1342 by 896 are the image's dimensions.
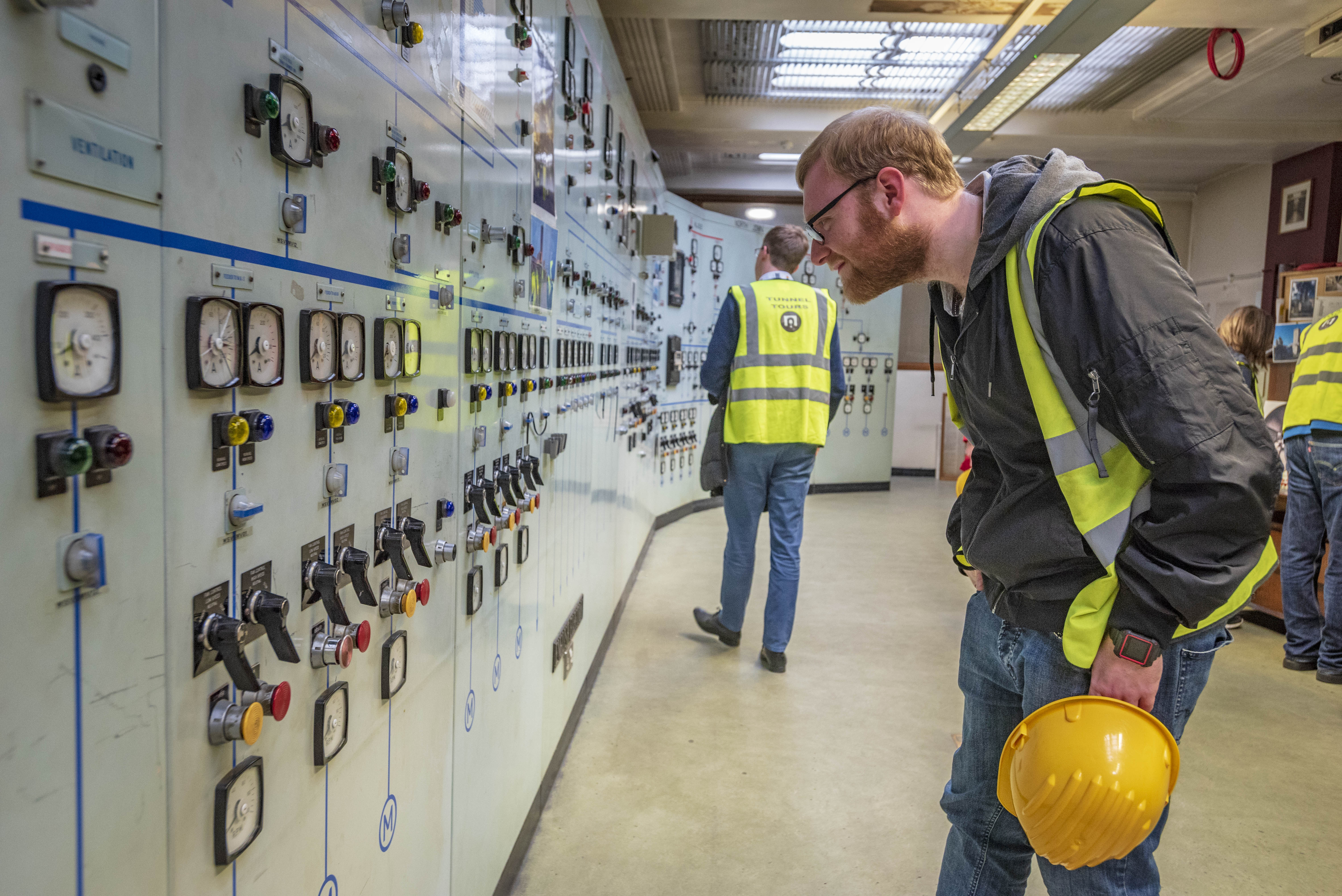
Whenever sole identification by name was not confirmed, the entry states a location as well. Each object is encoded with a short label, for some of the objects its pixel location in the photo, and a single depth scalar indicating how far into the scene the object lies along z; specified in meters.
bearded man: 1.05
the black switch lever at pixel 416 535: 1.38
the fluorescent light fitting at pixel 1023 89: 4.71
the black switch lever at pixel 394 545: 1.30
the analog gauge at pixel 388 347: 1.25
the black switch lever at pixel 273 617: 0.93
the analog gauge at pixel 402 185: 1.29
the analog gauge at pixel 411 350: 1.35
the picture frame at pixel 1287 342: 6.68
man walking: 3.60
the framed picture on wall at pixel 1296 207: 7.58
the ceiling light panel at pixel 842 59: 5.59
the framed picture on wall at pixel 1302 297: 7.13
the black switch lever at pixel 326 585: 1.08
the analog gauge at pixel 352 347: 1.13
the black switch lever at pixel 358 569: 1.15
